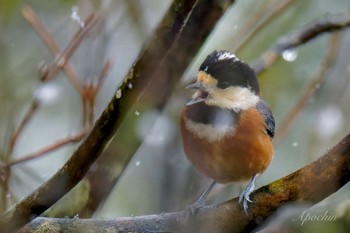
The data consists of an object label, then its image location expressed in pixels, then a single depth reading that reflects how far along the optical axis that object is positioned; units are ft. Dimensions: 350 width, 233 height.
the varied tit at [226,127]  15.25
